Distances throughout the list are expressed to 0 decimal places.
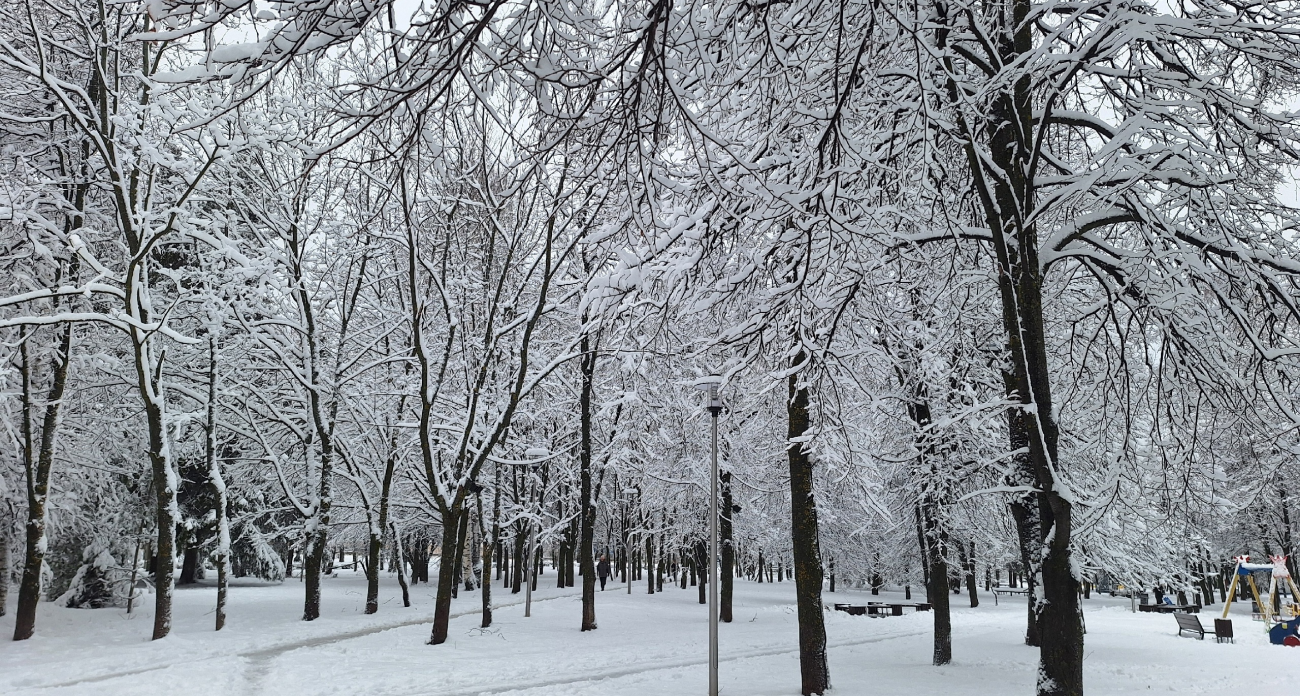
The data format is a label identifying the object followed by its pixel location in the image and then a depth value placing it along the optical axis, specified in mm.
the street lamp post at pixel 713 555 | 8953
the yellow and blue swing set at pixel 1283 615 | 18297
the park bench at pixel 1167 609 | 26248
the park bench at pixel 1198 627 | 17891
